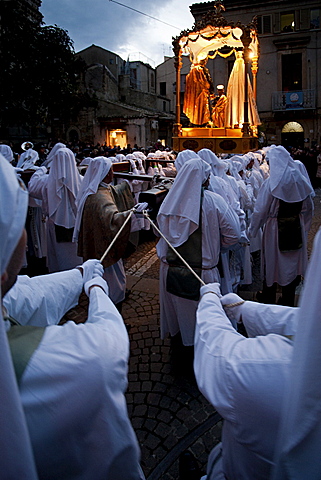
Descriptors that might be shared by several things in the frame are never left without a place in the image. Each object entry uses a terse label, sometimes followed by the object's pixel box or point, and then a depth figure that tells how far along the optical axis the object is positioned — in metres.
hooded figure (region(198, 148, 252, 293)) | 4.06
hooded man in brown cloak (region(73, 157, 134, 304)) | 3.98
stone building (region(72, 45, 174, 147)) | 26.38
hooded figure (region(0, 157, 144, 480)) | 1.09
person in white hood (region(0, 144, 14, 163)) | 7.54
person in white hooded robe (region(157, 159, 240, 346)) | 3.44
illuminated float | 10.28
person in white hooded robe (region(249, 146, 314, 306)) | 4.49
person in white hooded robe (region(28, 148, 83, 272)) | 5.16
